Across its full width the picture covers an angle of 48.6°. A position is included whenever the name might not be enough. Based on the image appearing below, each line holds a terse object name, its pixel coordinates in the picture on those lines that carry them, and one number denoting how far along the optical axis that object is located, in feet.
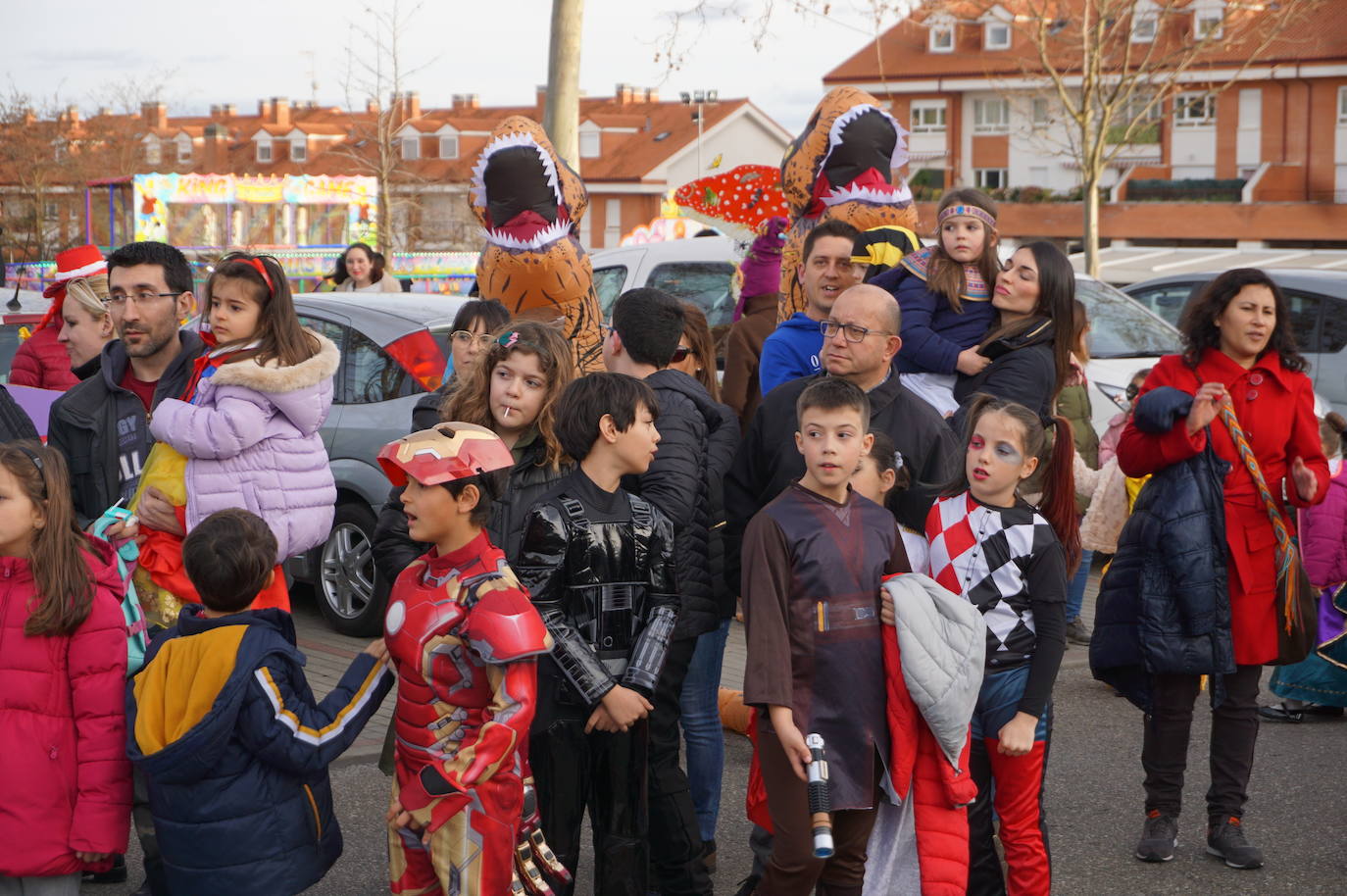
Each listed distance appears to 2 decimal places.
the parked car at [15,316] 28.50
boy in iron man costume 11.37
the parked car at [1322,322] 39.75
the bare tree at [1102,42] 71.41
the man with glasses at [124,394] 15.34
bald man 14.52
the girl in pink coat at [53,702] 12.27
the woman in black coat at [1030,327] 16.33
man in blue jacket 17.48
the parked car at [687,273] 35.65
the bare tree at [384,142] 88.84
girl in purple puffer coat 13.99
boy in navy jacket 11.98
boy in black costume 12.76
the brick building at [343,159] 90.33
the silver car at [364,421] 25.68
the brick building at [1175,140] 150.61
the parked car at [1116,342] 33.27
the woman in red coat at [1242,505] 16.43
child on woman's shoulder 17.06
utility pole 33.37
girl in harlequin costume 13.65
